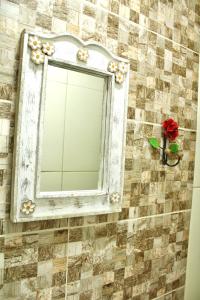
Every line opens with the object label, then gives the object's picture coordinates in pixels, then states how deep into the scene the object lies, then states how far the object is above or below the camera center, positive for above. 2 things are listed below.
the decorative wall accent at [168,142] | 1.28 +0.10
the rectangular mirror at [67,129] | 0.90 +0.10
